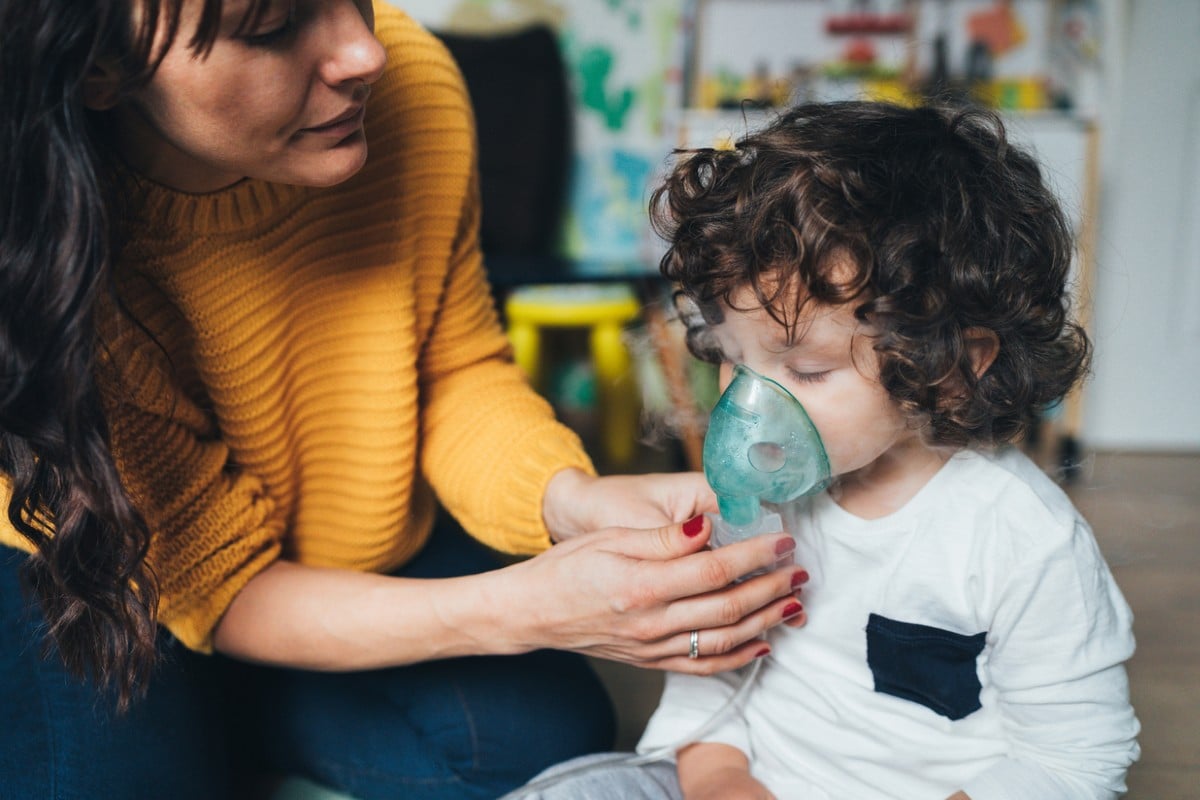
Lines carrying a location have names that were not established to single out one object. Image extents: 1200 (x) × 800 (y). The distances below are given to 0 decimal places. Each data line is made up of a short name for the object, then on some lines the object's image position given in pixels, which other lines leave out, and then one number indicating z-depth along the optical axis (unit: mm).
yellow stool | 3080
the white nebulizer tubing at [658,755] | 1049
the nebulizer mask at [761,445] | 859
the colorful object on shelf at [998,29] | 3238
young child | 834
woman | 793
